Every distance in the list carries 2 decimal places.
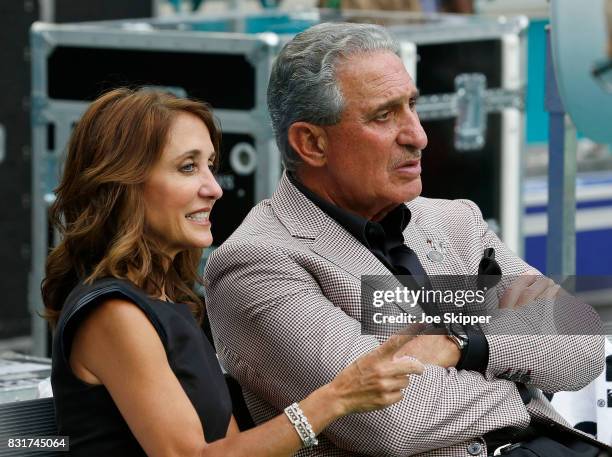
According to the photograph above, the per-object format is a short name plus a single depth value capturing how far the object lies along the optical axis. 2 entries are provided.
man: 5.64
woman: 5.01
